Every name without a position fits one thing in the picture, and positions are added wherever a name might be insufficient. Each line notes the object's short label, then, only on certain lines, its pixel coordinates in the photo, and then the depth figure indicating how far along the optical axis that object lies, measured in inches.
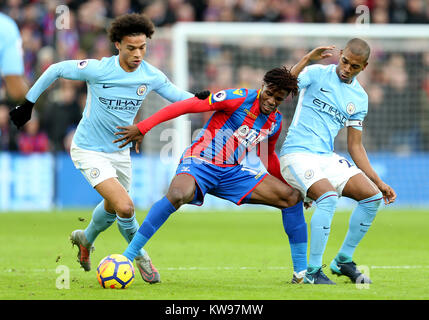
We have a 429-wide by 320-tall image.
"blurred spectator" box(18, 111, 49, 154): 1375.5
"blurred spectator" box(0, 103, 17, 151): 1369.3
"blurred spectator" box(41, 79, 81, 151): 1373.0
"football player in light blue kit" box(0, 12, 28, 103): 459.5
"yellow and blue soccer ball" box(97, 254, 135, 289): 515.2
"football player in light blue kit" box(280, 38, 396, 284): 569.3
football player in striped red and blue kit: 554.6
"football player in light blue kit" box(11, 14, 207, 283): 577.9
